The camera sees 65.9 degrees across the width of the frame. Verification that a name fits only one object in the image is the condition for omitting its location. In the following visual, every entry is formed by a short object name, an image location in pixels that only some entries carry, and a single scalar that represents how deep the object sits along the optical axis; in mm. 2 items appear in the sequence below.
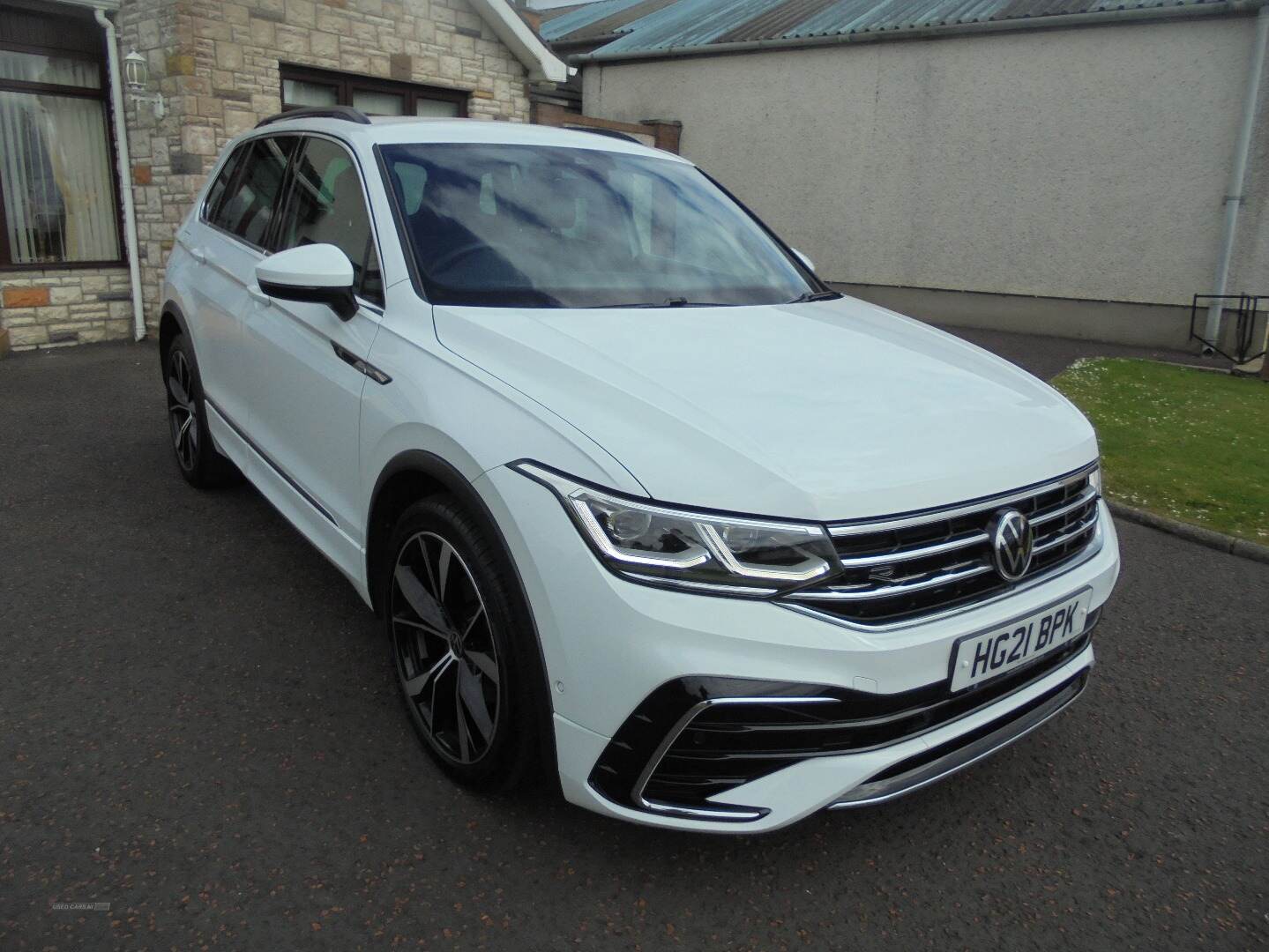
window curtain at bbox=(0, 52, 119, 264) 9352
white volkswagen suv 2062
